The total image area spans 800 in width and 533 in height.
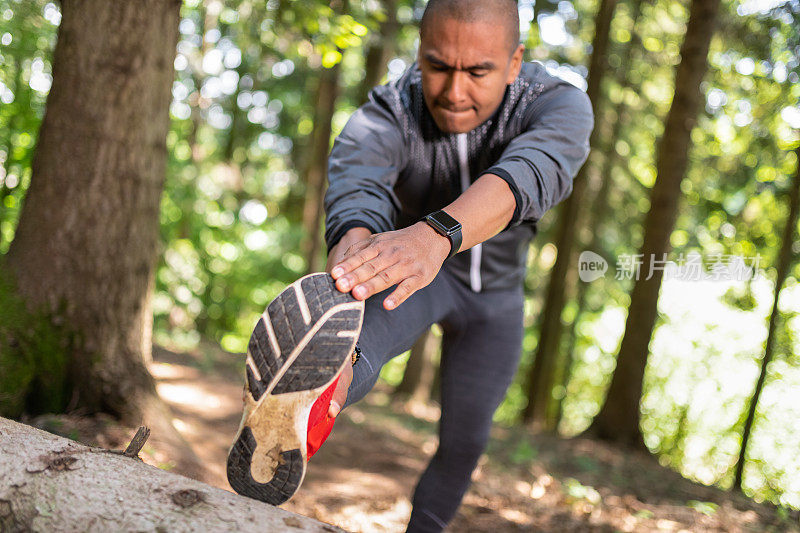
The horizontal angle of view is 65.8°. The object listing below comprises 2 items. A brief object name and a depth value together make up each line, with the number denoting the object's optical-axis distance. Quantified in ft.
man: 6.04
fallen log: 5.46
